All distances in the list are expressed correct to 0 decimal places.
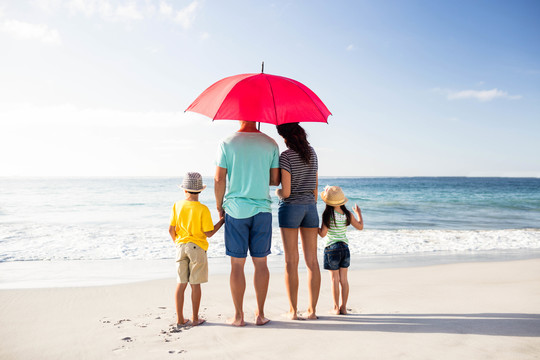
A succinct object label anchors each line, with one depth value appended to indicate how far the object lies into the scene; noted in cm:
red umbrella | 305
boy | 313
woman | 320
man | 305
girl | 353
